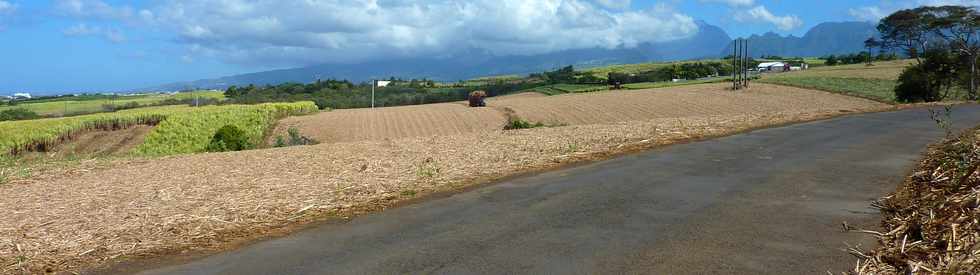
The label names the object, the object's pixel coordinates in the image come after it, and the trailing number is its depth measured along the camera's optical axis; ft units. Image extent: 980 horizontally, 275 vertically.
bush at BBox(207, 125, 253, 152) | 102.38
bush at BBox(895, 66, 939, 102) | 134.10
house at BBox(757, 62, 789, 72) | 389.76
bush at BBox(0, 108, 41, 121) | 212.43
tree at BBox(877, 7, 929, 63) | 192.61
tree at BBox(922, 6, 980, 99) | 155.43
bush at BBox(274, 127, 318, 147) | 95.15
